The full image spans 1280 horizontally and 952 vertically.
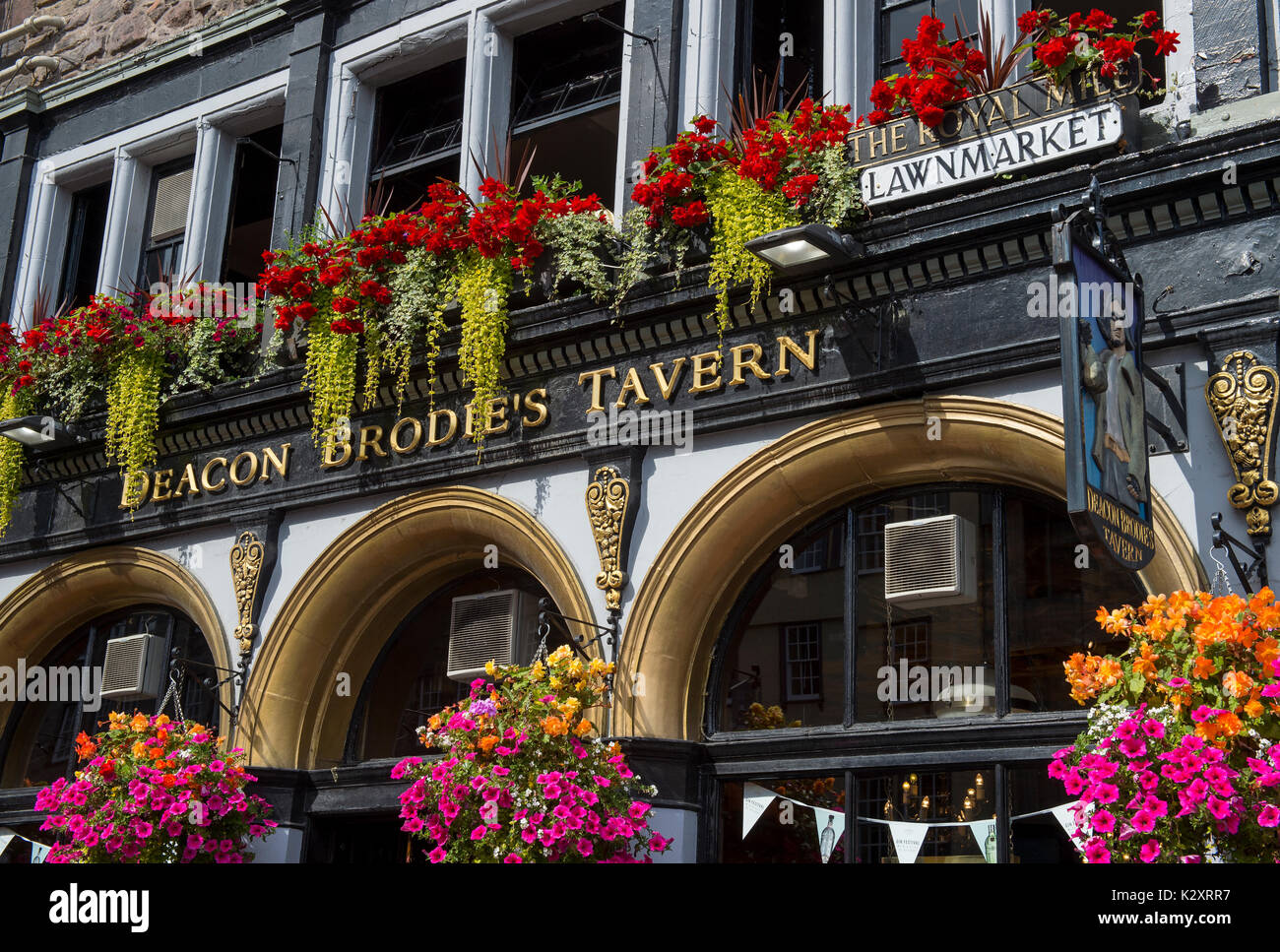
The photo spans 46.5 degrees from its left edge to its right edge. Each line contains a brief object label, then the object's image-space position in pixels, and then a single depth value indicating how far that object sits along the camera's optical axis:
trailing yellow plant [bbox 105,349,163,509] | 12.07
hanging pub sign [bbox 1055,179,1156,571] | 6.68
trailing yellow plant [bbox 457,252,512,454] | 10.17
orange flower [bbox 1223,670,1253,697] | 6.09
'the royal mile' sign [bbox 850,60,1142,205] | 8.34
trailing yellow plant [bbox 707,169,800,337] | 9.10
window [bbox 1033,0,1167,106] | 11.46
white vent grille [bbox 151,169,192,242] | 13.89
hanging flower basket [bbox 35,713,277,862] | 9.85
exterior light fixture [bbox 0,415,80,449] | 12.26
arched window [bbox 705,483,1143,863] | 8.12
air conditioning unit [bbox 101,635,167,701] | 12.00
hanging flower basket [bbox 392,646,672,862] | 8.15
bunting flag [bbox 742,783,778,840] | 8.94
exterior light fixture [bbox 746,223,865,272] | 8.55
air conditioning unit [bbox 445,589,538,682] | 10.22
